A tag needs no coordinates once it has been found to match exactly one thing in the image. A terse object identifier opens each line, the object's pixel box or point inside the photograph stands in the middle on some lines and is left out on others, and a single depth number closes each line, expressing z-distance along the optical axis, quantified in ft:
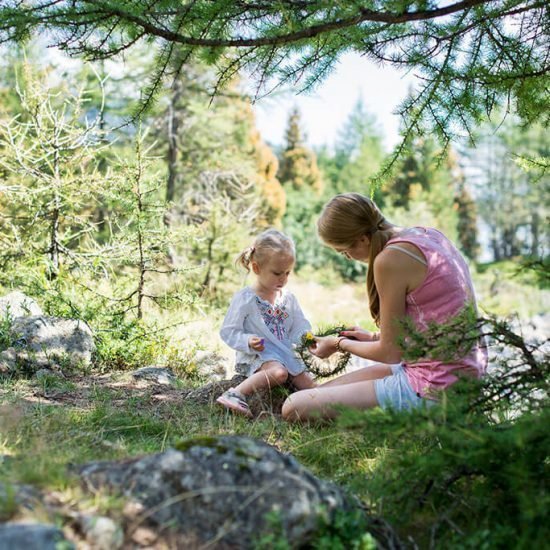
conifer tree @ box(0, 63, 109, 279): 18.01
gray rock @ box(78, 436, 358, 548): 5.65
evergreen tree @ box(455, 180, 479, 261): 96.63
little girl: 12.89
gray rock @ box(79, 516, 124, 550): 5.27
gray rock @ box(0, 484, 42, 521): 5.36
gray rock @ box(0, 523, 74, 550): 4.80
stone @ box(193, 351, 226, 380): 16.40
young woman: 9.79
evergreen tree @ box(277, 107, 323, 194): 83.30
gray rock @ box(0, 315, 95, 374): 14.19
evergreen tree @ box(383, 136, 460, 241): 72.79
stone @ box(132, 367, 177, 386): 14.24
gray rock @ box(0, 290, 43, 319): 16.03
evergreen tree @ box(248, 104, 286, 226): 49.29
